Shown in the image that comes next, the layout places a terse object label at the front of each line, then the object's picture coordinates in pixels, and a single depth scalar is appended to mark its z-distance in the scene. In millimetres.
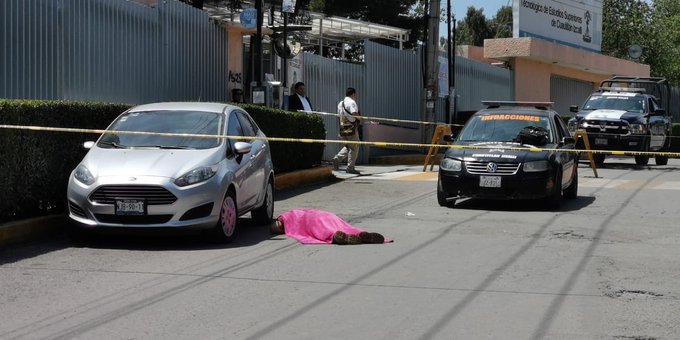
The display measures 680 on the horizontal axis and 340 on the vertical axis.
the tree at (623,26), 54219
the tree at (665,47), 55062
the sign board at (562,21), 33250
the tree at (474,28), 75188
